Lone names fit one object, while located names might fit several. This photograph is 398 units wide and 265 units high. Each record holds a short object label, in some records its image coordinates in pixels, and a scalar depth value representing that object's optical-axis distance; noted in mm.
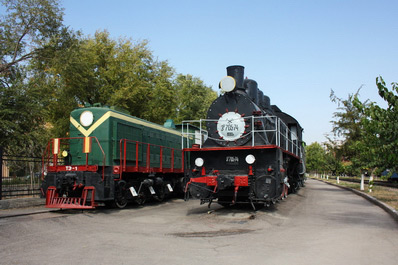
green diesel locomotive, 10883
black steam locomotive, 10102
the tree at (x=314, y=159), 54175
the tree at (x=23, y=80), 15703
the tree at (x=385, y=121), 9030
